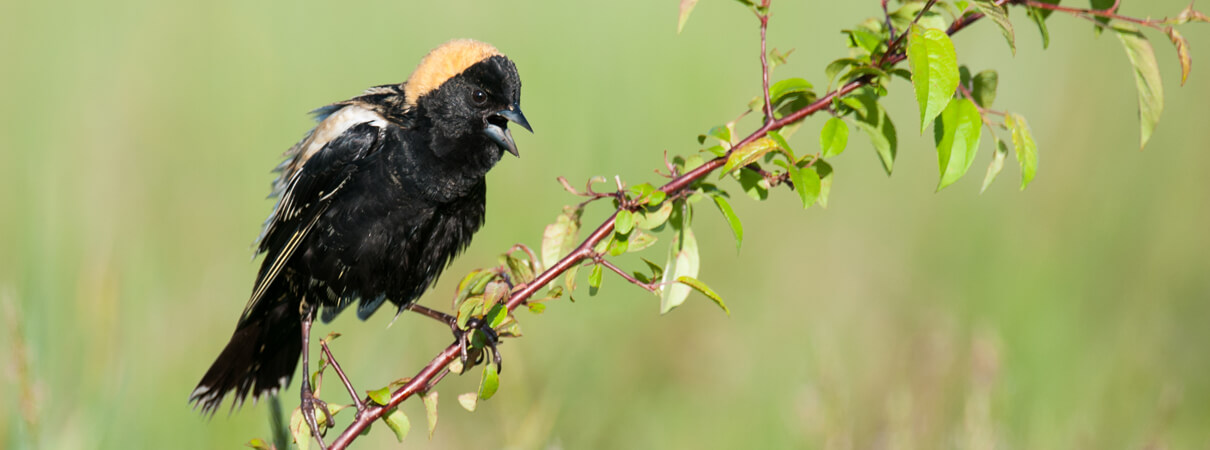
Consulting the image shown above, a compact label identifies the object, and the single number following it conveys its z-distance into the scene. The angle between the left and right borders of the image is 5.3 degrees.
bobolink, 4.98
